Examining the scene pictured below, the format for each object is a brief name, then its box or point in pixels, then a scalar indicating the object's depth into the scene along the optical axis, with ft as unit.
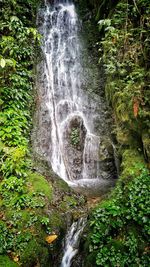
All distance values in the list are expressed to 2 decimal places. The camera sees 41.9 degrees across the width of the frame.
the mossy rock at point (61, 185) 15.12
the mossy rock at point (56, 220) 12.54
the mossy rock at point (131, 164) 12.79
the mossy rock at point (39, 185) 13.87
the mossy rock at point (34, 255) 10.93
